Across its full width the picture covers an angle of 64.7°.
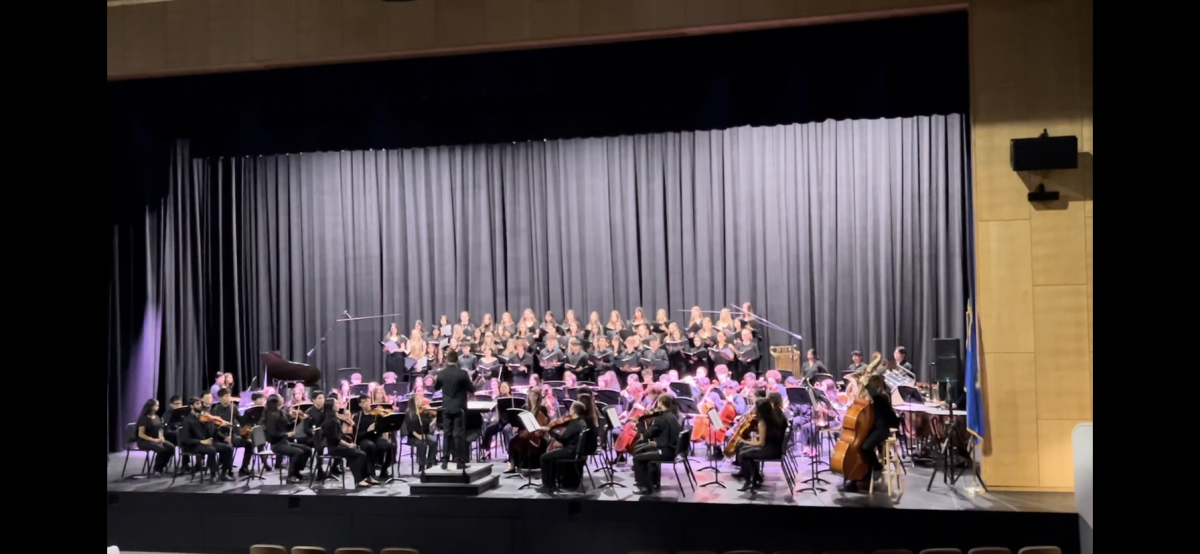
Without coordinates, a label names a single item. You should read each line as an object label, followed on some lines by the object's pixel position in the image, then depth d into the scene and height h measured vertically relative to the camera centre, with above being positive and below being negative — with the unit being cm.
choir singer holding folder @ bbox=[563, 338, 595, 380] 1283 -104
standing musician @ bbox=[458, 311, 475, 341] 1456 -60
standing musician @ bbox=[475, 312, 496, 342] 1418 -62
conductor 985 -117
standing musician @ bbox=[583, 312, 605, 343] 1366 -62
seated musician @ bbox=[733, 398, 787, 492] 941 -149
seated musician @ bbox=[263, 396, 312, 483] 1059 -165
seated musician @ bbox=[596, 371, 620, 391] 1242 -125
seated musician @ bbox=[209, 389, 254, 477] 1091 -155
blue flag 1010 -117
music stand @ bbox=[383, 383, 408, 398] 1199 -129
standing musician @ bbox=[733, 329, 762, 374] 1279 -91
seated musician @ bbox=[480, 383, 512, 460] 1098 -173
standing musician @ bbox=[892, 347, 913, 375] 1137 -87
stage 889 -231
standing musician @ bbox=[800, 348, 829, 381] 1207 -107
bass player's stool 937 -183
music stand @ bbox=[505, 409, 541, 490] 941 -136
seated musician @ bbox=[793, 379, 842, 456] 1069 -161
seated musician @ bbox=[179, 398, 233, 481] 1092 -179
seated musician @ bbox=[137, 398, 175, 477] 1123 -175
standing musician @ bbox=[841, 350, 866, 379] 1213 -99
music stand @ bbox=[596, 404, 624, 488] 1009 -189
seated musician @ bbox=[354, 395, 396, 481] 1035 -168
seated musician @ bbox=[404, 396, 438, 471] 1060 -157
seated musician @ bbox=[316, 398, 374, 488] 1030 -169
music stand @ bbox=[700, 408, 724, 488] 943 -164
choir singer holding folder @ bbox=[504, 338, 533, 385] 1320 -103
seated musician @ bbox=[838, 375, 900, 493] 904 -124
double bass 920 -155
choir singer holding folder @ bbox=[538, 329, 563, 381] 1295 -100
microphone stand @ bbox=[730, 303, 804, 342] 1445 -64
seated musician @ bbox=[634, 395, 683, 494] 948 -150
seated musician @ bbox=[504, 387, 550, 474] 1018 -136
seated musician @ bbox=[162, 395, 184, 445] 1120 -153
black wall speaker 986 +135
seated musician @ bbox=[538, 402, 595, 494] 958 -158
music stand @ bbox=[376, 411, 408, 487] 977 -140
